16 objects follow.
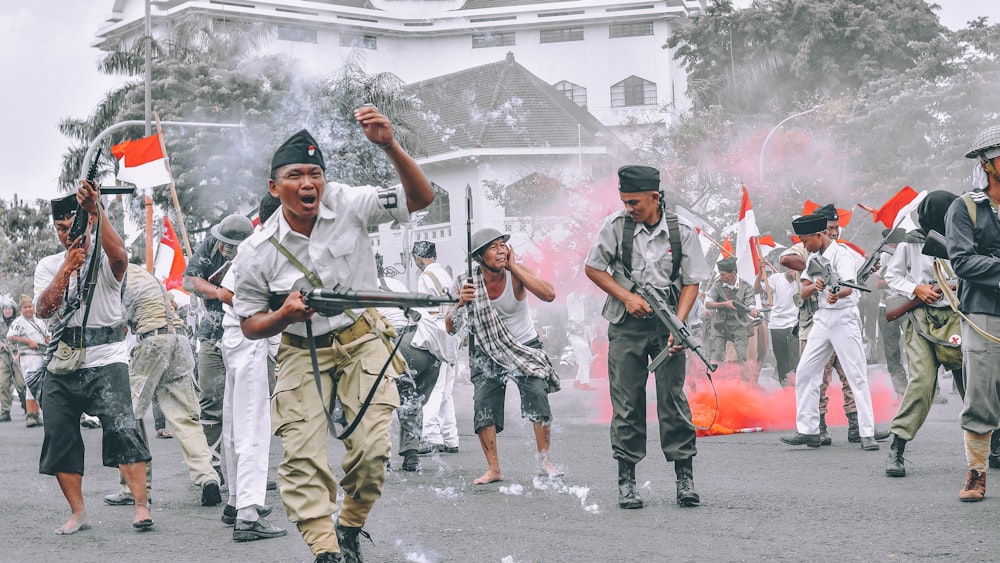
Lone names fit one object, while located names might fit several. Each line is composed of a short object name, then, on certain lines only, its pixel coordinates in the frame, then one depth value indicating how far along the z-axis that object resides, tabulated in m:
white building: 36.12
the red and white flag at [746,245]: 15.66
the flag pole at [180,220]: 10.32
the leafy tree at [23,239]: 48.41
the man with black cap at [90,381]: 6.86
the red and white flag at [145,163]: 15.25
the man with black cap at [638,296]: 7.22
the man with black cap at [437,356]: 10.27
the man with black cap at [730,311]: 16.06
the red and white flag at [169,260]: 14.98
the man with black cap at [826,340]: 9.84
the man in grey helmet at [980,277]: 6.49
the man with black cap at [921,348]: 7.75
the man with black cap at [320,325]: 4.99
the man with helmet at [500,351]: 8.46
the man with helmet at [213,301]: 7.30
